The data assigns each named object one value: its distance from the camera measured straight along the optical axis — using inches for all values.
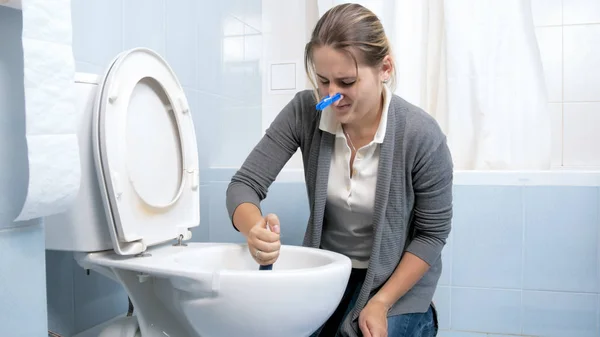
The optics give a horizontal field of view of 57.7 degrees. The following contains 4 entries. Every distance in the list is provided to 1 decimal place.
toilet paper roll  25.5
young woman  41.1
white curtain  62.7
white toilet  33.4
